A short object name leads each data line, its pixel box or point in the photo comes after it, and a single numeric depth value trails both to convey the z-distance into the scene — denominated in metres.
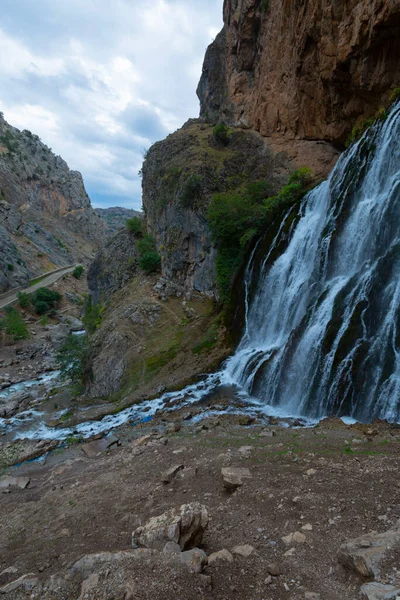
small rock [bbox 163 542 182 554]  4.17
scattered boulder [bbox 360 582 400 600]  3.09
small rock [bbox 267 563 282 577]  3.98
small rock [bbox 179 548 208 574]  3.94
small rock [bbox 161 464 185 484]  7.56
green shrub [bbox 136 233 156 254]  32.09
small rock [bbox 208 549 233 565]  4.22
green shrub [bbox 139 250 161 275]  30.31
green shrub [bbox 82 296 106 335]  30.07
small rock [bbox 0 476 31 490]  9.95
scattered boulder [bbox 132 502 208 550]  4.44
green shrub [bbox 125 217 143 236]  36.75
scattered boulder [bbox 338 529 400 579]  3.58
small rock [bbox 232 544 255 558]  4.43
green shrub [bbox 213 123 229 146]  32.06
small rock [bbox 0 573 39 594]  4.20
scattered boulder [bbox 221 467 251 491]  6.56
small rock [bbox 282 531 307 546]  4.55
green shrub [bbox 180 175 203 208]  26.56
